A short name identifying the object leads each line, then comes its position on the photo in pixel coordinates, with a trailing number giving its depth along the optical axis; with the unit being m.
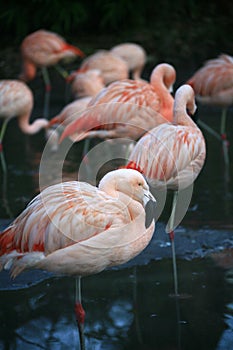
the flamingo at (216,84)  13.71
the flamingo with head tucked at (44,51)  18.62
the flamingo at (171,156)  8.41
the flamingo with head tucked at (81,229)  6.59
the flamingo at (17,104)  14.21
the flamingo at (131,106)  10.83
